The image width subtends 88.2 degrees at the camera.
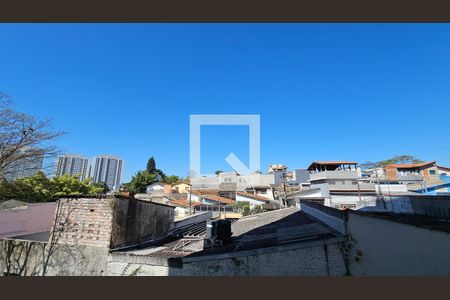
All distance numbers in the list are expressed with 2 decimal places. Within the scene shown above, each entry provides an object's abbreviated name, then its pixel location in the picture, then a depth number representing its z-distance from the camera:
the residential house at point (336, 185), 29.65
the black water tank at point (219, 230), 7.84
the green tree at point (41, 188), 17.16
